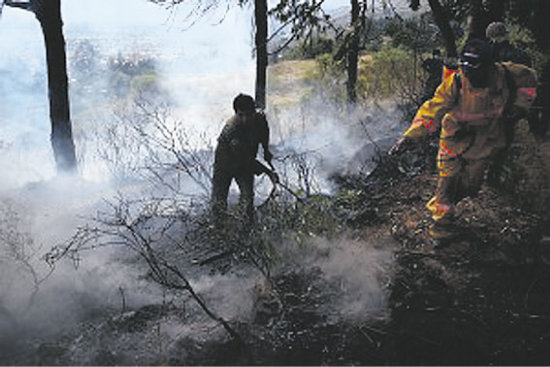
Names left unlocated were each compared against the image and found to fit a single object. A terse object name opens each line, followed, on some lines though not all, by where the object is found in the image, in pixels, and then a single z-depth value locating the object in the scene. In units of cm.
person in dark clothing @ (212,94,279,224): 453
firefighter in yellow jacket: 340
